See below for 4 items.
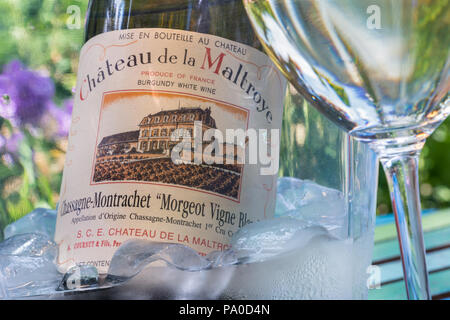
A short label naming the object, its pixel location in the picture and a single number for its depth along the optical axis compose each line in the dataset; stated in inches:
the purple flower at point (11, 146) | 28.7
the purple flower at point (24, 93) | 28.8
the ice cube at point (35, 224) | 22.7
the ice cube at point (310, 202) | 19.6
